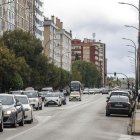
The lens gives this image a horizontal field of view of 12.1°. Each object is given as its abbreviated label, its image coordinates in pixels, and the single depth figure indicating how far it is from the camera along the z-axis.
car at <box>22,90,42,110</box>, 54.03
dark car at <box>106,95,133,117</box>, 42.75
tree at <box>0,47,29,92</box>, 72.36
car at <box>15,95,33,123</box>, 32.25
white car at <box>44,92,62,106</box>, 66.56
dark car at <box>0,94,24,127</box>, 27.33
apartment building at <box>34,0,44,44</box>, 153.29
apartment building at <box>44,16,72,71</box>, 184.70
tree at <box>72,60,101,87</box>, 183.27
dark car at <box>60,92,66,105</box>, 71.26
